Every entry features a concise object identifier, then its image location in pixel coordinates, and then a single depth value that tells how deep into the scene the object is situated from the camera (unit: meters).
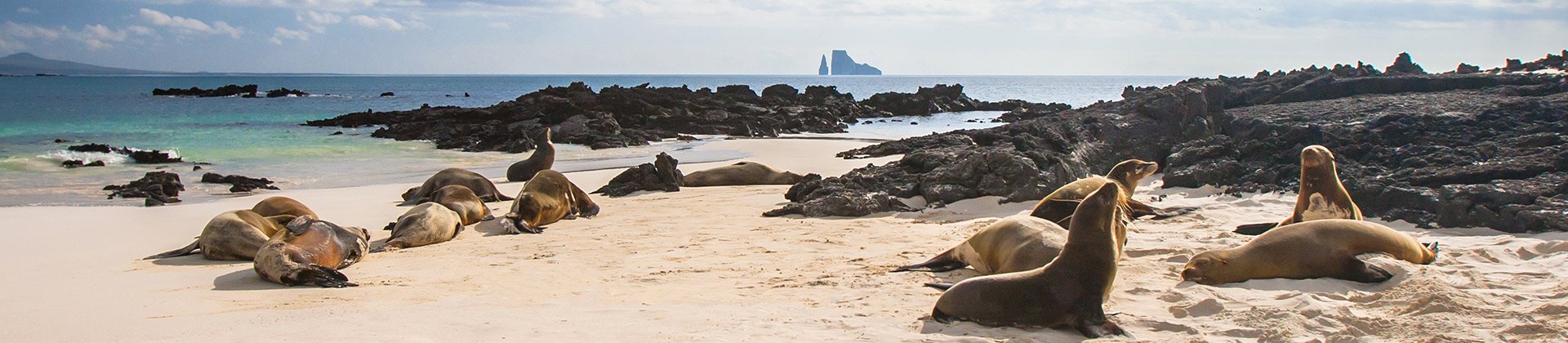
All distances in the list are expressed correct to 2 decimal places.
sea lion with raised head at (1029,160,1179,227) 8.52
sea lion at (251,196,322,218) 9.16
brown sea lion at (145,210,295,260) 7.82
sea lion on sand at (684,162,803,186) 14.80
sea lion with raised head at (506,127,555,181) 15.68
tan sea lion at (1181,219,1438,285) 6.38
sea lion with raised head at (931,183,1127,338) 5.34
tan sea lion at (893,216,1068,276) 6.62
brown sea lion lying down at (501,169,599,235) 10.09
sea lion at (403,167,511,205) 12.23
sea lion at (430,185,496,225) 10.30
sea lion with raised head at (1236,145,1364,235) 8.10
